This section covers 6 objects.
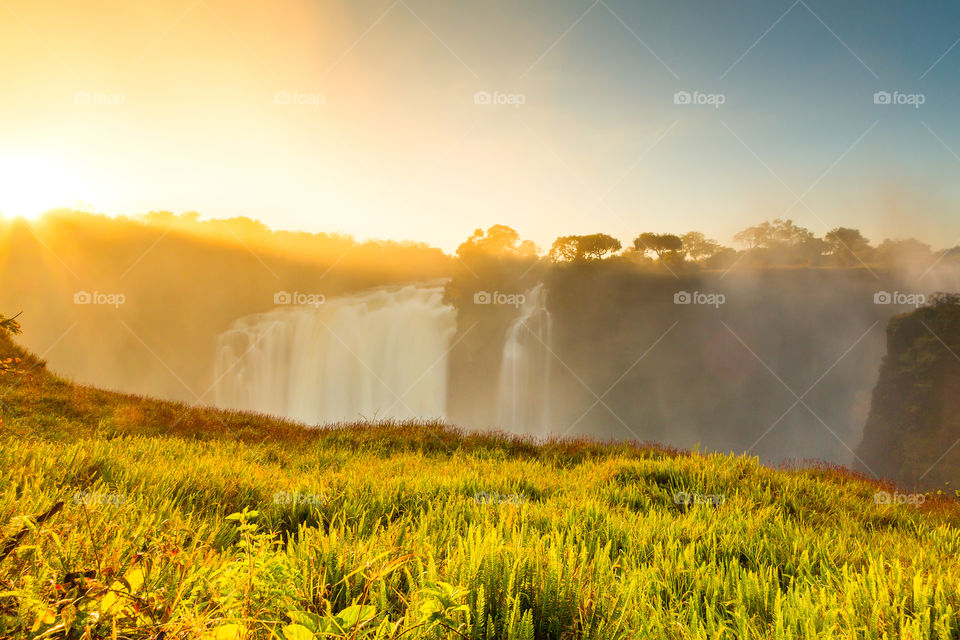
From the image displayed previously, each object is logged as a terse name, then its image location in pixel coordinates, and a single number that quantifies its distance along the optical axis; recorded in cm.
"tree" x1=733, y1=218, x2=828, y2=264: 8081
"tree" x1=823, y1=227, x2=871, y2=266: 8138
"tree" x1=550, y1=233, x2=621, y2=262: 7944
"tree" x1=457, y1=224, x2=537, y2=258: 8420
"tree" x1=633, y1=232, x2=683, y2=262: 8088
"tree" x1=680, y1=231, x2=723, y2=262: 8538
